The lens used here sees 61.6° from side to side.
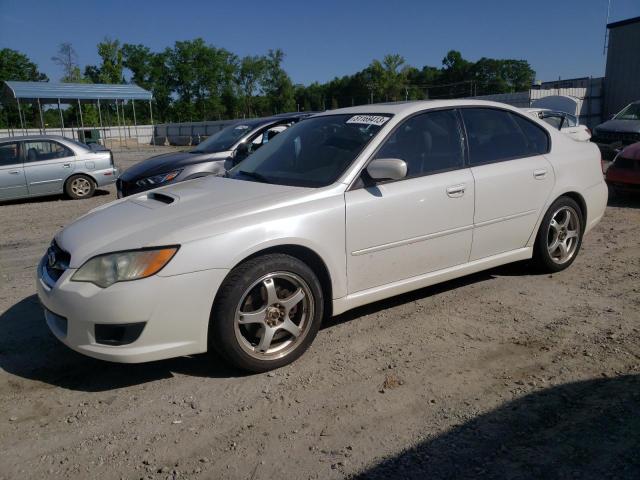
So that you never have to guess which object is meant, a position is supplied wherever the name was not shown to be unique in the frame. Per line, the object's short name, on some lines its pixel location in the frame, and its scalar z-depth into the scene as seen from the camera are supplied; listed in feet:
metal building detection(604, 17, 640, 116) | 79.41
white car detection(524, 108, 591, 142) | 38.83
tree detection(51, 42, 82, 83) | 219.41
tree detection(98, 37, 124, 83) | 226.79
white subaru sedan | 10.00
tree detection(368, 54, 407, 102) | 233.14
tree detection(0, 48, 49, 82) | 229.66
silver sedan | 36.09
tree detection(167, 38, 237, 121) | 255.50
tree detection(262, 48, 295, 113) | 259.60
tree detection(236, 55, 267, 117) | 267.80
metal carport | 107.14
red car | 27.68
